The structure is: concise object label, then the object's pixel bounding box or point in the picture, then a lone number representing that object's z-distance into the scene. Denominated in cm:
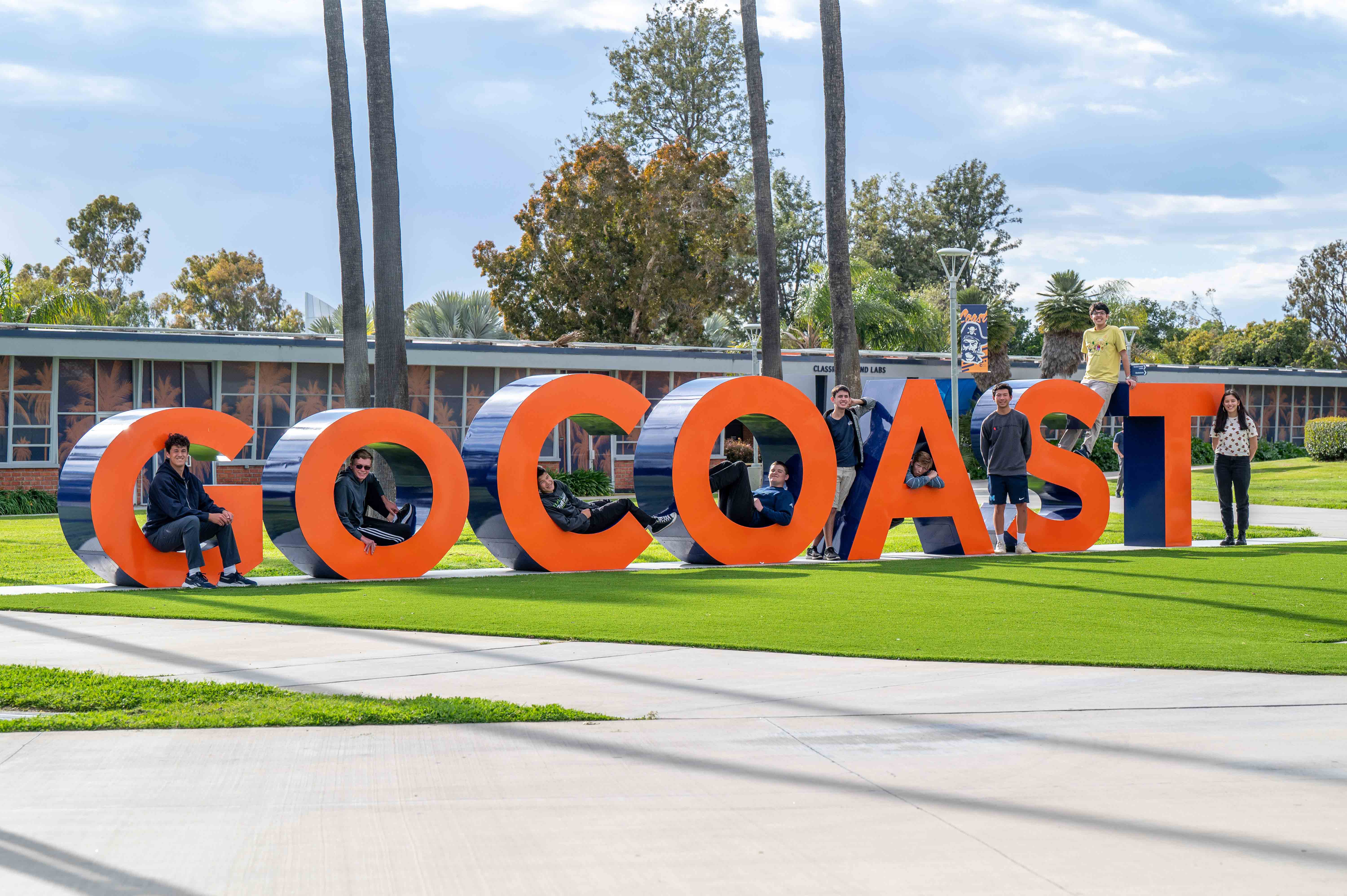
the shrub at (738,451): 3081
